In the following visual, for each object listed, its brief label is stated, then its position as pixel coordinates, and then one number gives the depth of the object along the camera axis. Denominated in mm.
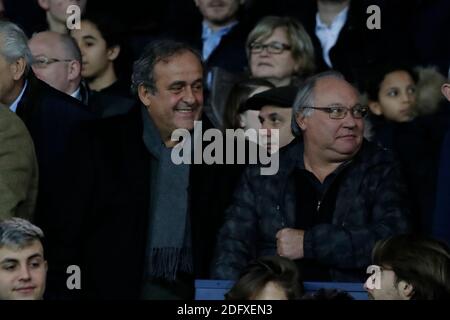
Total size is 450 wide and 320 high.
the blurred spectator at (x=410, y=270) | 14117
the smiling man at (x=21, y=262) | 15000
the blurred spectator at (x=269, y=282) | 14469
